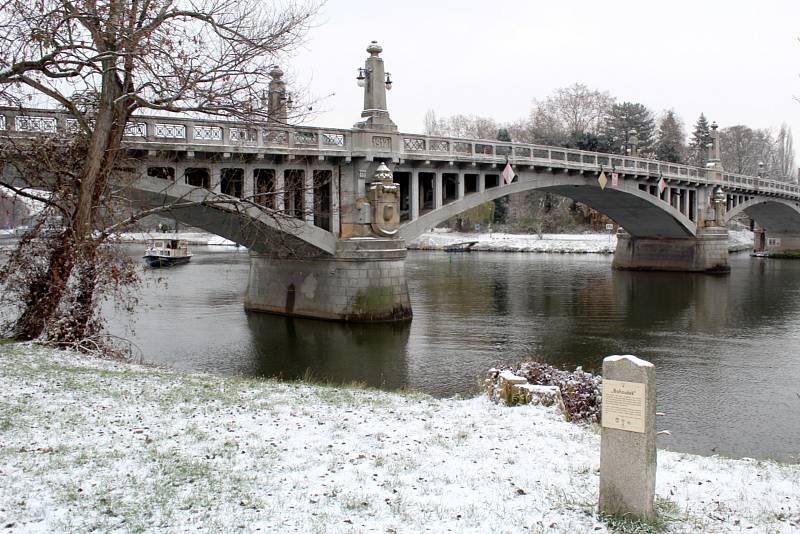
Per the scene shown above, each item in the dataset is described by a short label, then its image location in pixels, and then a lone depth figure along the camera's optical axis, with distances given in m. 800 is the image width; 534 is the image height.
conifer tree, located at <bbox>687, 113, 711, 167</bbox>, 83.44
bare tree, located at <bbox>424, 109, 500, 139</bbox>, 100.29
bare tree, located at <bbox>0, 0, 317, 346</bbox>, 12.73
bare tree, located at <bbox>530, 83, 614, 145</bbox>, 86.50
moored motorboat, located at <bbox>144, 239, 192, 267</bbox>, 53.10
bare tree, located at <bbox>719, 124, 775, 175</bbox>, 94.38
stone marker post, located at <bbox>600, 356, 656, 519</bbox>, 5.64
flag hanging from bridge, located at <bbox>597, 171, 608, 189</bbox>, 37.88
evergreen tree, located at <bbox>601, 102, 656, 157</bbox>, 76.56
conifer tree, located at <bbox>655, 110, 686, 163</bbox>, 75.00
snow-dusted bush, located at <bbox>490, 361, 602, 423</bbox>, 10.77
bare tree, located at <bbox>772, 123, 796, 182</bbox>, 116.44
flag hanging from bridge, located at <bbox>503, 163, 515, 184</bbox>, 31.36
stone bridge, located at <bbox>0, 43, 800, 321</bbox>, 20.67
